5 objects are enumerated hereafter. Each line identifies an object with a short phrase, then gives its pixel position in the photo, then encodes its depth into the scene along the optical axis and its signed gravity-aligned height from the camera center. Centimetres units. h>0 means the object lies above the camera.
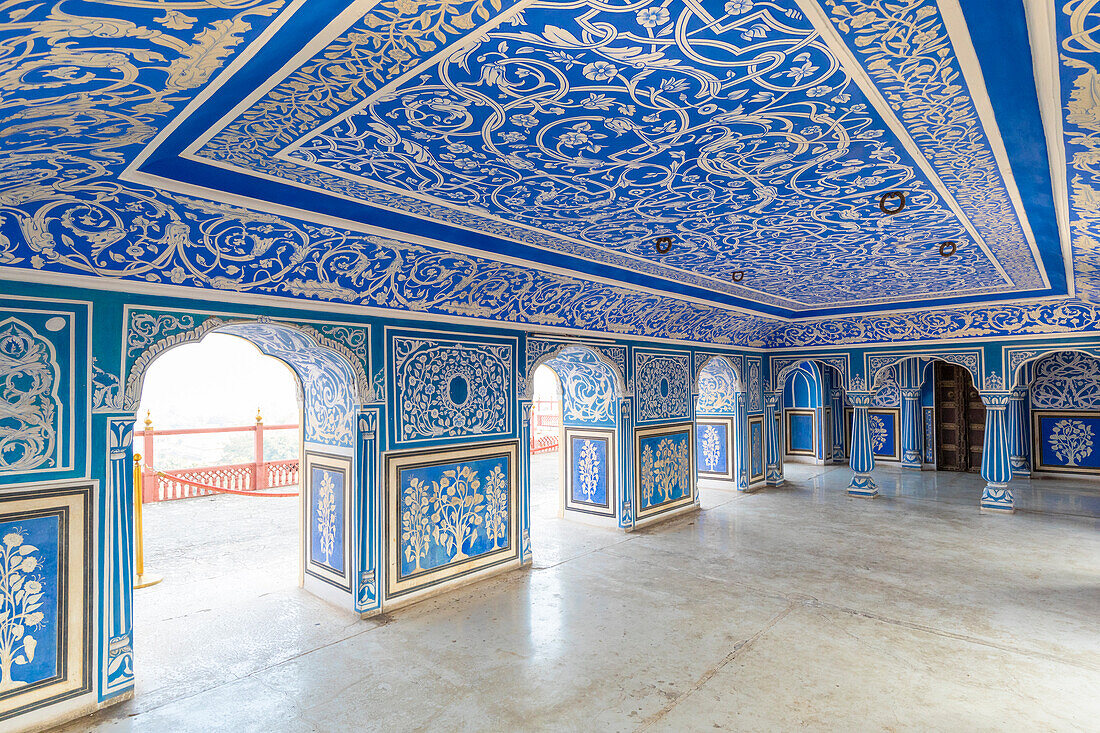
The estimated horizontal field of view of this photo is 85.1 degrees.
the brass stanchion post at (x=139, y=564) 491 -155
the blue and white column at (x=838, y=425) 1209 -107
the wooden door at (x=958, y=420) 1084 -91
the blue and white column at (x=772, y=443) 948 -111
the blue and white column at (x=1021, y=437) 1023 -117
